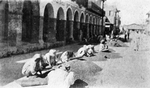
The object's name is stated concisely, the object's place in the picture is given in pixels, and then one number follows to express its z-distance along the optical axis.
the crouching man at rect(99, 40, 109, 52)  11.59
